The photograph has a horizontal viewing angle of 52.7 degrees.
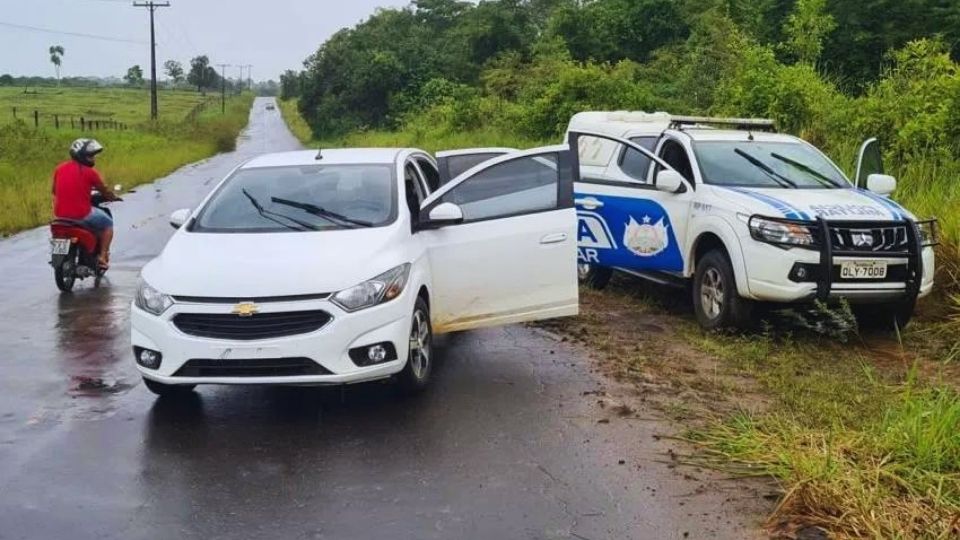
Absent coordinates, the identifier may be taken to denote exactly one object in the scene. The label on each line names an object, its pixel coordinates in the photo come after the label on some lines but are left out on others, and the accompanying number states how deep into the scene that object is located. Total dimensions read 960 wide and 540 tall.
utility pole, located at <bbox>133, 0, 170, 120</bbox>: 55.34
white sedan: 5.86
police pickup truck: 7.83
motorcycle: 10.77
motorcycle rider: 10.92
